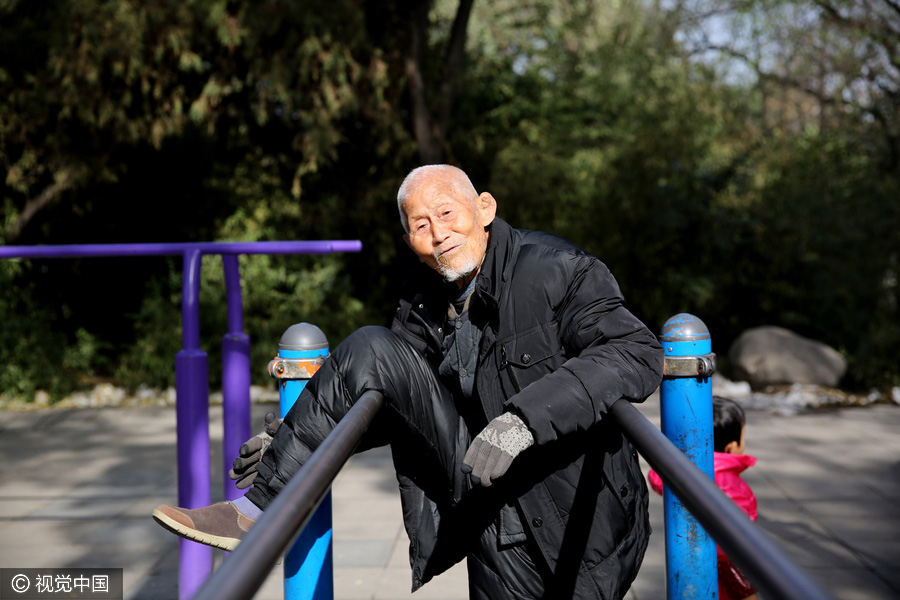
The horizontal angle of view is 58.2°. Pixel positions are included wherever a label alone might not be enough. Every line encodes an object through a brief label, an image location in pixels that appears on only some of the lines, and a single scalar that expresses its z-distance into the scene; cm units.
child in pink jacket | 243
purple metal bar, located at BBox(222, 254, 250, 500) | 274
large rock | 693
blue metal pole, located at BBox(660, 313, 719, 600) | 179
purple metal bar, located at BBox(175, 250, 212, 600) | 257
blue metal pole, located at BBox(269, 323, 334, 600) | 190
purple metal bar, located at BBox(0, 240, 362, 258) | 277
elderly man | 176
